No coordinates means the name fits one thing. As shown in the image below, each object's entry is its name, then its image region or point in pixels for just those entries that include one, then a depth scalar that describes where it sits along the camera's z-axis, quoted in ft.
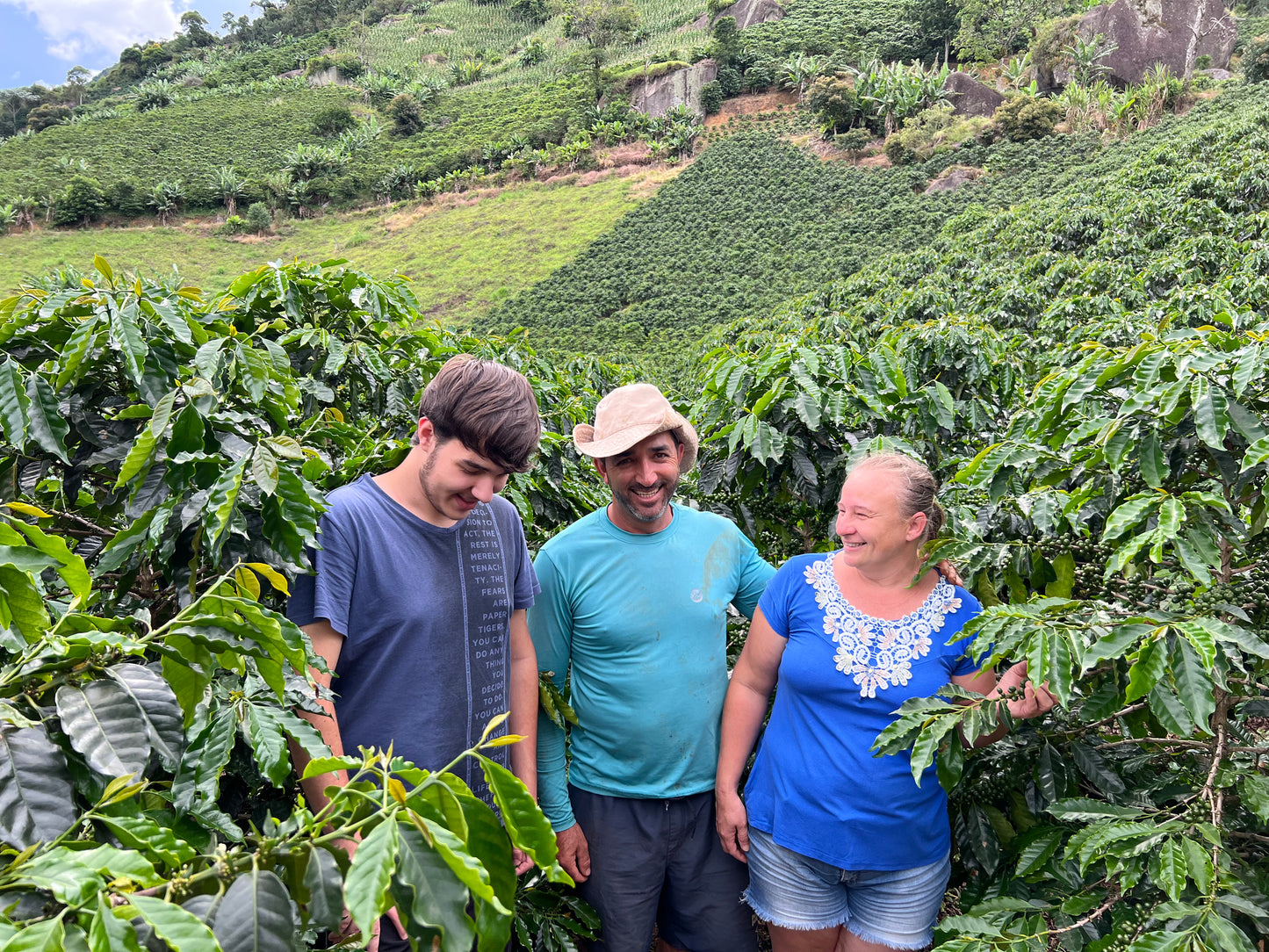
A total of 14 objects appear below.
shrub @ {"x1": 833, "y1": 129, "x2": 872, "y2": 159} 90.53
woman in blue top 5.23
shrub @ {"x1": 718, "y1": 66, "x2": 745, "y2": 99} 121.19
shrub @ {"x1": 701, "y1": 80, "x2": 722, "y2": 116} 117.91
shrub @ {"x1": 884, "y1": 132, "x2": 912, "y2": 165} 83.66
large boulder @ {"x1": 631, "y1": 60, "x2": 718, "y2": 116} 121.70
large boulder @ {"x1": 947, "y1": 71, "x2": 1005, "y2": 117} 90.53
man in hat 5.79
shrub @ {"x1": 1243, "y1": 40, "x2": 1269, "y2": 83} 71.41
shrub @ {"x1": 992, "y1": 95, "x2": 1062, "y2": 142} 74.28
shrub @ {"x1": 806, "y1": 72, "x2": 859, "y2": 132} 95.55
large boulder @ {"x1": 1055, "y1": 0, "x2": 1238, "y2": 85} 88.74
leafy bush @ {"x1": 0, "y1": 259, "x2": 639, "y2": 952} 2.04
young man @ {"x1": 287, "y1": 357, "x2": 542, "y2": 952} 4.70
